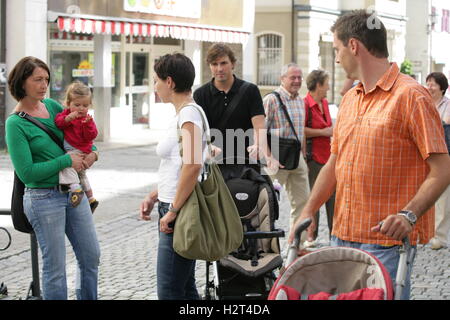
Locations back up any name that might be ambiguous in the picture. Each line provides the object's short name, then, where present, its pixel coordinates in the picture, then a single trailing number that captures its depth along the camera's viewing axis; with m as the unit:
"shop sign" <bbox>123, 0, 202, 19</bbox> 22.67
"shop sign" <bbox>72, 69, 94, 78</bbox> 22.97
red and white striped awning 20.23
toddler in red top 5.54
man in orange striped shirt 4.05
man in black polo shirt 6.90
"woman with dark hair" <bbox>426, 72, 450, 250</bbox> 9.46
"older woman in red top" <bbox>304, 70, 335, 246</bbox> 9.17
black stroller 6.30
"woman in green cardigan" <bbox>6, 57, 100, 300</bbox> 5.38
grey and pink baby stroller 3.65
